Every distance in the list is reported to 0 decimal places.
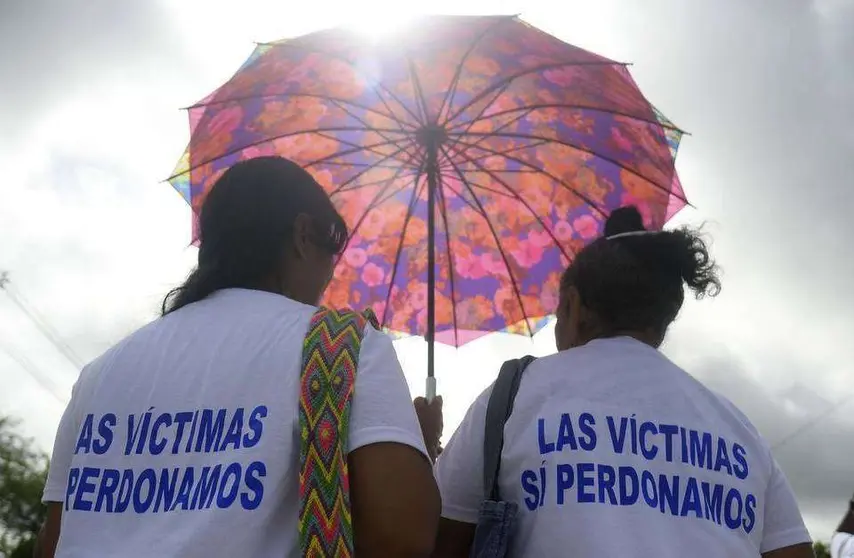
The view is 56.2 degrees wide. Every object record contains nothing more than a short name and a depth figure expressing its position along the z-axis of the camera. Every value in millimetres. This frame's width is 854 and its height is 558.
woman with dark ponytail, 1293
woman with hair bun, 1643
